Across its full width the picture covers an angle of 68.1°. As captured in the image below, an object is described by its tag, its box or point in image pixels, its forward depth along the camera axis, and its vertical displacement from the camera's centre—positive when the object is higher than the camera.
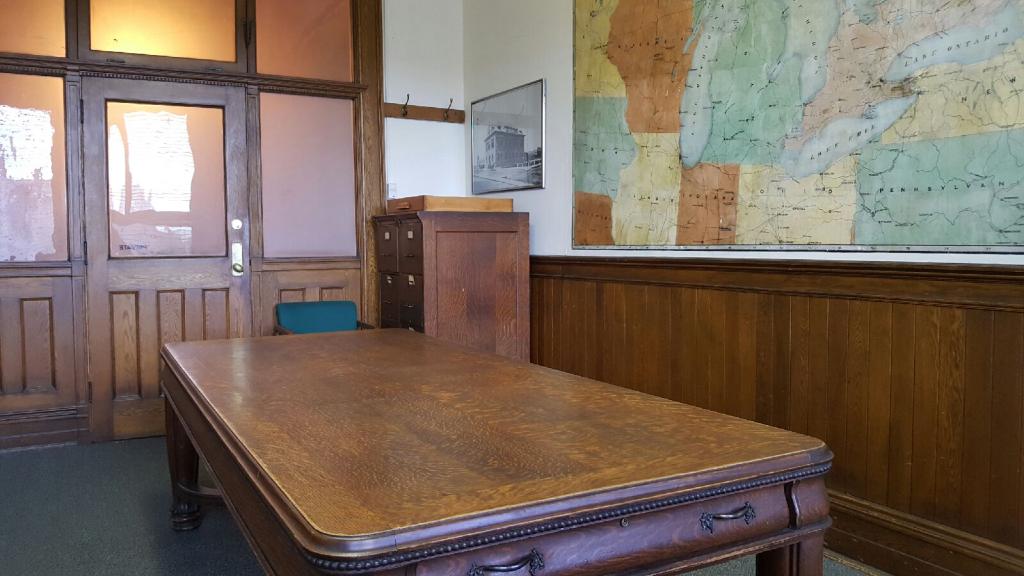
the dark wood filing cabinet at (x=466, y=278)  4.26 -0.20
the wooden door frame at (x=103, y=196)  4.33 +0.28
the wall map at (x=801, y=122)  2.38 +0.46
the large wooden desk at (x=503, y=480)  1.03 -0.37
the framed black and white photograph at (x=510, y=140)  4.52 +0.65
